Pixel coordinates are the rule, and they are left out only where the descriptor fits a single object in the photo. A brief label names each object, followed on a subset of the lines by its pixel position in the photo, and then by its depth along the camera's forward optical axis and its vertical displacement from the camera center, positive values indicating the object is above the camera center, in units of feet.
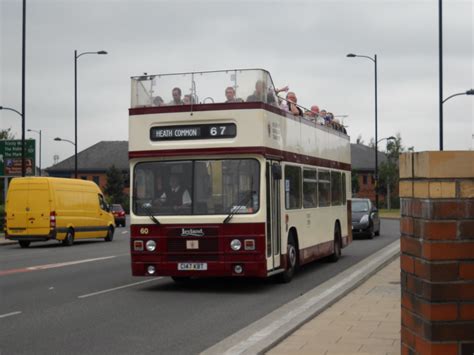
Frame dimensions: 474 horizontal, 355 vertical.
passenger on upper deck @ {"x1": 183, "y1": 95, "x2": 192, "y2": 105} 46.93 +5.68
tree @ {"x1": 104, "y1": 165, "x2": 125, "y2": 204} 328.70 +6.15
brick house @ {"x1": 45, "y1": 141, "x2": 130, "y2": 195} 393.29 +17.47
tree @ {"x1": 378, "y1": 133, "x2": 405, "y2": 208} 294.46 +11.19
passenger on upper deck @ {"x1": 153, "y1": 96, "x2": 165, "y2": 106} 47.39 +5.67
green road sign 146.20 +7.80
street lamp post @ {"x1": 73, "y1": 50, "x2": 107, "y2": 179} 152.66 +20.75
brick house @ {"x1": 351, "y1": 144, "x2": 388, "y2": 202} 373.81 +14.90
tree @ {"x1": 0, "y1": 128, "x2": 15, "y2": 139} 270.16 +21.90
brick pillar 15.46 -0.99
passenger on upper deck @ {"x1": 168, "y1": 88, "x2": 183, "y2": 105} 47.19 +5.87
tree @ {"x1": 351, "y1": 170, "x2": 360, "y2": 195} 252.17 +6.64
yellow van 96.53 -1.26
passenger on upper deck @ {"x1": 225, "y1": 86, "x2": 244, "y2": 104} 45.78 +5.82
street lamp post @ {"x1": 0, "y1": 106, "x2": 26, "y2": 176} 126.72 +9.25
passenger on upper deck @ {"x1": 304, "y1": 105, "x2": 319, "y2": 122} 61.05 +6.53
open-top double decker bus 44.24 +1.02
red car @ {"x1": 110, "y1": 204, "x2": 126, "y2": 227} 185.47 -3.33
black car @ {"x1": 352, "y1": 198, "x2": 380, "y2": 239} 106.42 -2.48
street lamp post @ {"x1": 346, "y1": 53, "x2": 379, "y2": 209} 173.78 +28.93
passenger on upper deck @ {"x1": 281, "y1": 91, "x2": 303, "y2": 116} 52.65 +6.23
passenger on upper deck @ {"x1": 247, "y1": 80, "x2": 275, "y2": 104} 45.57 +5.89
